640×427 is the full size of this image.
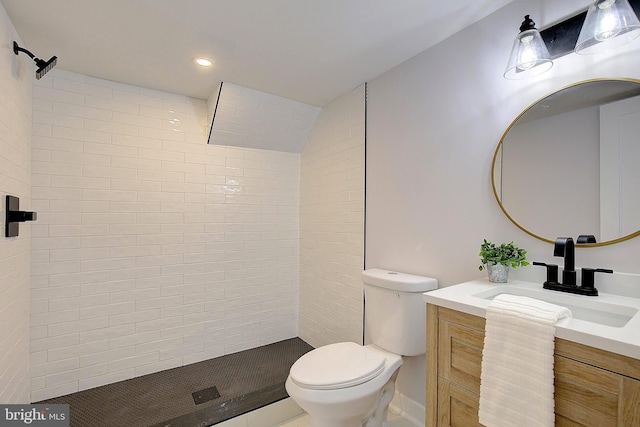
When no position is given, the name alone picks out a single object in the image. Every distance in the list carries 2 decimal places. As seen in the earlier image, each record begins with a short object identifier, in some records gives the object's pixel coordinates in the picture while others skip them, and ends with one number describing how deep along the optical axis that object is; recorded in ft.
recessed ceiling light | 6.49
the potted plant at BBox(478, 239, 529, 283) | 4.50
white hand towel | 2.95
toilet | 4.70
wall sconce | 3.57
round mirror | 3.84
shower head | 5.29
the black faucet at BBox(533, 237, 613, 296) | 3.88
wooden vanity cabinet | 2.58
